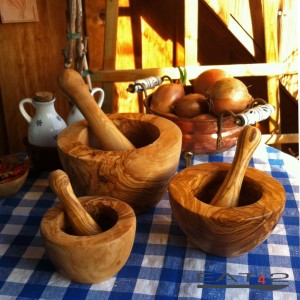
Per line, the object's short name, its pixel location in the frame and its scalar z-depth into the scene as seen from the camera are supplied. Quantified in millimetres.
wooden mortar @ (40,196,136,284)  569
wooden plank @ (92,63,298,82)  1392
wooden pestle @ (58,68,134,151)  762
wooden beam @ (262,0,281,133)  1422
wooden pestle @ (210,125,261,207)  653
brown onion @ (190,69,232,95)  1007
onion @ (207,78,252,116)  900
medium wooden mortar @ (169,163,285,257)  599
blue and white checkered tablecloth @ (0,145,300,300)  618
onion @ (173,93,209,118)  944
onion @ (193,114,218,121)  920
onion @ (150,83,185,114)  975
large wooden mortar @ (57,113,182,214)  683
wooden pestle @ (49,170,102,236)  613
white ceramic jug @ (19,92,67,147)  914
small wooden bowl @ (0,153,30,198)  834
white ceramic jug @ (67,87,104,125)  979
